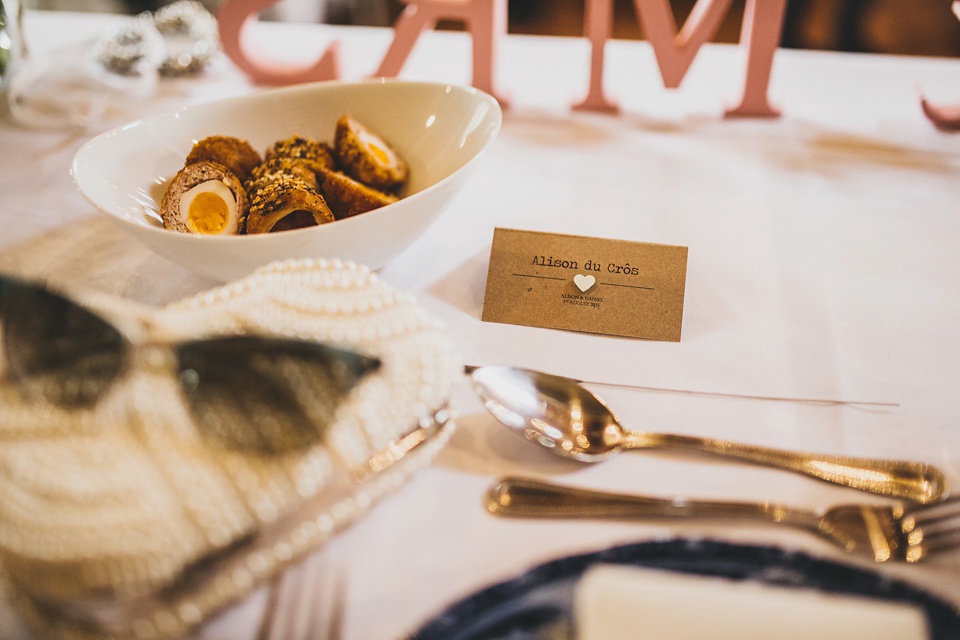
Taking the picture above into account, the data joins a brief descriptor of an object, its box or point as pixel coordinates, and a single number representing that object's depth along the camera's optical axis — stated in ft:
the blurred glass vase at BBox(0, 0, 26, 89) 3.23
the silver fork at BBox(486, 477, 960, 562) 1.33
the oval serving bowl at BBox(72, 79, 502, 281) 1.73
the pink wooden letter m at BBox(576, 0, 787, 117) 2.98
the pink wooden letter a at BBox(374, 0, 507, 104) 3.09
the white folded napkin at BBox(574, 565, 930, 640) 0.96
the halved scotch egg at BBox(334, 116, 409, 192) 2.19
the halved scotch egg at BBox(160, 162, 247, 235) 2.00
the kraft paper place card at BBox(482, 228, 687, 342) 2.00
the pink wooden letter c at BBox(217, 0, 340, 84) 3.21
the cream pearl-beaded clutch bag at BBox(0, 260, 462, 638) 1.05
